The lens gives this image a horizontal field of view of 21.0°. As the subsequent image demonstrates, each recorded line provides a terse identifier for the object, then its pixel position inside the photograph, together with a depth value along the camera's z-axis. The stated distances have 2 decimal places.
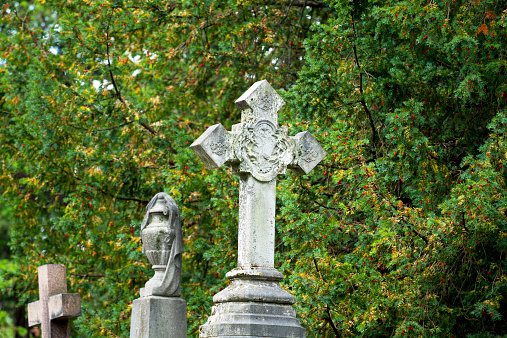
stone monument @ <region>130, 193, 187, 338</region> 13.05
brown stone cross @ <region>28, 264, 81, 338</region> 14.73
